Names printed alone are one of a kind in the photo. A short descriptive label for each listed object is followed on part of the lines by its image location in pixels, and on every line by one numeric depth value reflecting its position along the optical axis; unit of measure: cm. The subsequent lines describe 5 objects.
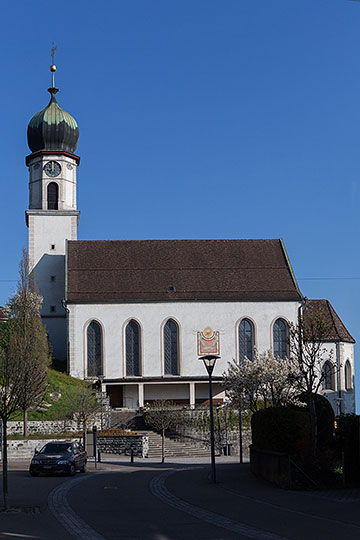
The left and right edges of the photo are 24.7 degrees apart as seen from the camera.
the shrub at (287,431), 2203
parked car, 2712
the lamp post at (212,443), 2375
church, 6325
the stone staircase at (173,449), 4556
